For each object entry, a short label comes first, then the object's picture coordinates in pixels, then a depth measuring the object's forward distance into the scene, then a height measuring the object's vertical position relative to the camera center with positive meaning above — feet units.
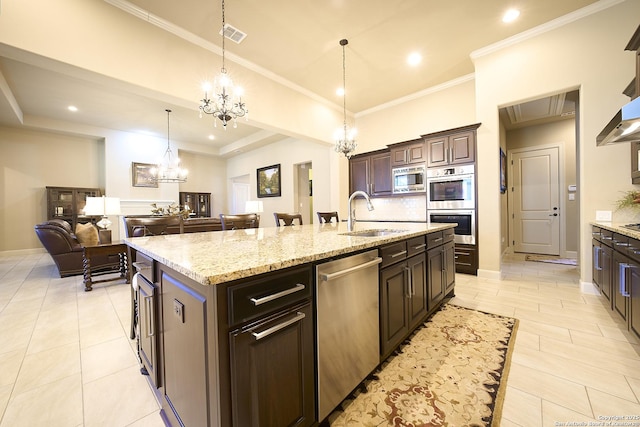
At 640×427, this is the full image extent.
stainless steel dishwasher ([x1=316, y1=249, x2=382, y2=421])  3.69 -1.99
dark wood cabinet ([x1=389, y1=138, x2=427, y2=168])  13.94 +3.28
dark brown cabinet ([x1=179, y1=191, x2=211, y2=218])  26.35 +1.07
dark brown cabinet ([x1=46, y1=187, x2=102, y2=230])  19.69 +0.92
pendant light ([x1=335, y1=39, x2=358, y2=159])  13.01 +3.75
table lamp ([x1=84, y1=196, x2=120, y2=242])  12.16 +0.38
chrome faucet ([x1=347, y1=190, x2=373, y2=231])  7.57 -0.34
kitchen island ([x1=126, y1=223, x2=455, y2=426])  2.63 -1.49
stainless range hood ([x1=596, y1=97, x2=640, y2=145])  5.10 +1.89
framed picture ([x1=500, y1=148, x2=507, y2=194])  15.12 +2.21
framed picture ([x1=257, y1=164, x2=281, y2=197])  23.88 +3.02
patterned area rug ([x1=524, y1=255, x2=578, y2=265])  14.81 -3.58
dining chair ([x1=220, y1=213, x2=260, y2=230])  10.18 -0.47
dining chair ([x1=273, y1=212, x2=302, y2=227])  10.27 -0.35
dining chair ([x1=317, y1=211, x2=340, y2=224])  12.37 -0.40
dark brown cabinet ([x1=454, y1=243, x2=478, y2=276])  12.01 -2.65
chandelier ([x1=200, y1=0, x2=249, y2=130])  8.71 +4.00
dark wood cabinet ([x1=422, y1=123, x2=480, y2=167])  11.91 +3.16
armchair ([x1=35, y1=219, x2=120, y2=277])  12.21 -1.89
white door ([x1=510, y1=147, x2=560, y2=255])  16.33 +0.28
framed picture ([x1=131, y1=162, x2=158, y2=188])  22.36 +3.55
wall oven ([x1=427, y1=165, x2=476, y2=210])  12.01 +1.00
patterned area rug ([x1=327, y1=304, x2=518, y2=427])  4.05 -3.54
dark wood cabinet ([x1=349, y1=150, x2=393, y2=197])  16.01 +2.45
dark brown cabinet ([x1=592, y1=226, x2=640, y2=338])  5.57 -1.89
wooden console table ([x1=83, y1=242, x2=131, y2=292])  10.74 -1.83
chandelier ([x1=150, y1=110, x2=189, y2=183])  21.29 +3.77
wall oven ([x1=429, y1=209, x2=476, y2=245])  11.93 -0.80
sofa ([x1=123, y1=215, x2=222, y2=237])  7.13 -0.38
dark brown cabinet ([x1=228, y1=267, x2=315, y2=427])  2.69 -1.76
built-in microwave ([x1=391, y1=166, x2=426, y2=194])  14.10 +1.69
